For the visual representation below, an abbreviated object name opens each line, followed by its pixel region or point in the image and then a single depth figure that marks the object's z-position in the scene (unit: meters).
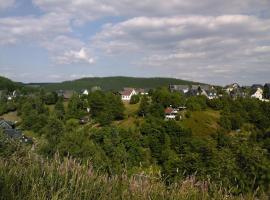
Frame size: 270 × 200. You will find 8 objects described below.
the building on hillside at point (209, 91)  151.74
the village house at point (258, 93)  155.38
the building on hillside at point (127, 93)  159.18
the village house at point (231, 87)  160.73
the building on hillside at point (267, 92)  154.12
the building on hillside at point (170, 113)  101.39
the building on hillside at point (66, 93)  148.75
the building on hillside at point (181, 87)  178.74
